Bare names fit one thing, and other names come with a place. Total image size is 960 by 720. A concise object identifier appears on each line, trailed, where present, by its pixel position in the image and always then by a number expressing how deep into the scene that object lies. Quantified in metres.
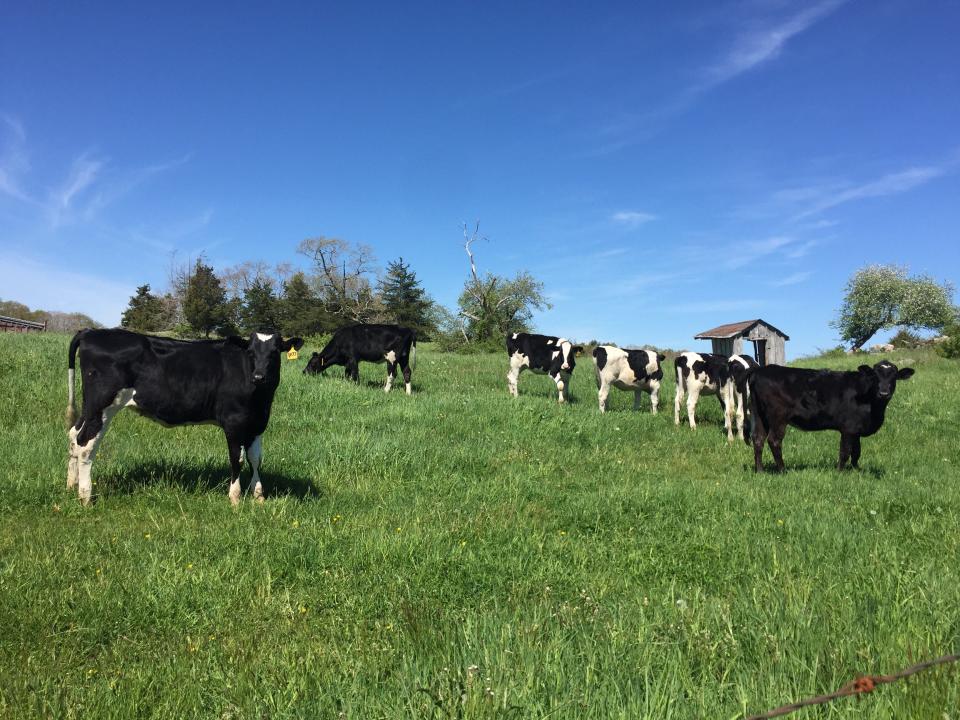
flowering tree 69.50
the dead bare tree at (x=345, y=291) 68.62
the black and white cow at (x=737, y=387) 13.42
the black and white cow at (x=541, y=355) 20.05
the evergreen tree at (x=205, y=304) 62.75
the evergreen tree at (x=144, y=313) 60.91
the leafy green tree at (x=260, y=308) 68.62
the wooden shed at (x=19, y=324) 50.38
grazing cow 19.89
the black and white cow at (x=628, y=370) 18.14
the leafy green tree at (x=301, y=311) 66.19
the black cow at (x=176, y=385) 7.77
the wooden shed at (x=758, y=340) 52.28
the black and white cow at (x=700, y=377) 15.85
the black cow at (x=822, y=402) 10.70
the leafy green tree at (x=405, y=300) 71.12
